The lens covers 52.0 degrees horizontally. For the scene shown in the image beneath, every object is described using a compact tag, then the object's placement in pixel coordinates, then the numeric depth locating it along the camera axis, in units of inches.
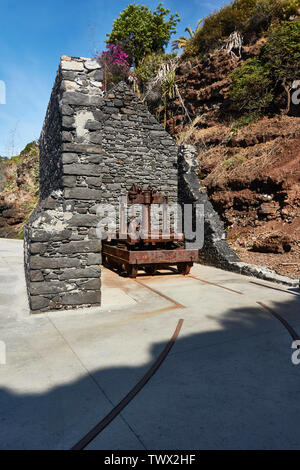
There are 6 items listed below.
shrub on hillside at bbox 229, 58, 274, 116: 454.0
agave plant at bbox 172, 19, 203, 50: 636.7
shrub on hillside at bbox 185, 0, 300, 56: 512.4
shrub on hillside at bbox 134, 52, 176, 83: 631.2
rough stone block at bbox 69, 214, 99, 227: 183.2
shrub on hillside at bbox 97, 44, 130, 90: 735.7
